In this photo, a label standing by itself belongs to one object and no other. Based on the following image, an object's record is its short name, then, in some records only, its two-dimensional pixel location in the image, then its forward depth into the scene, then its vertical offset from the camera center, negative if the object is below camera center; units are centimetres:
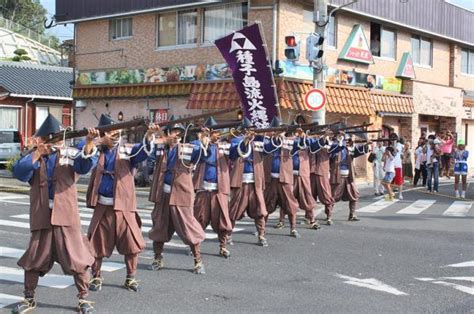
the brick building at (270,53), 1903 +312
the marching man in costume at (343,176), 1264 -54
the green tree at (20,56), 3956 +591
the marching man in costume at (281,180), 1075 -54
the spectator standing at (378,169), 1777 -54
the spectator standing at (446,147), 2169 +14
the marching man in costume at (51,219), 598 -72
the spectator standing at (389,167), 1644 -44
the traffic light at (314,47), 1456 +240
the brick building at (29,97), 2994 +238
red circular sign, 1464 +118
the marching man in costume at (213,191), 880 -62
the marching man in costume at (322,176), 1206 -52
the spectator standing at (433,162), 1914 -35
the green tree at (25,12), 5900 +1283
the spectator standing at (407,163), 2118 -43
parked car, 2603 +3
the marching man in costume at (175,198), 782 -65
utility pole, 1498 +287
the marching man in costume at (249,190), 979 -66
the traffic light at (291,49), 1473 +237
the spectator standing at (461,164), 1730 -35
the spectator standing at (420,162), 2031 -38
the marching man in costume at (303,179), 1140 -55
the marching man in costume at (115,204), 680 -64
